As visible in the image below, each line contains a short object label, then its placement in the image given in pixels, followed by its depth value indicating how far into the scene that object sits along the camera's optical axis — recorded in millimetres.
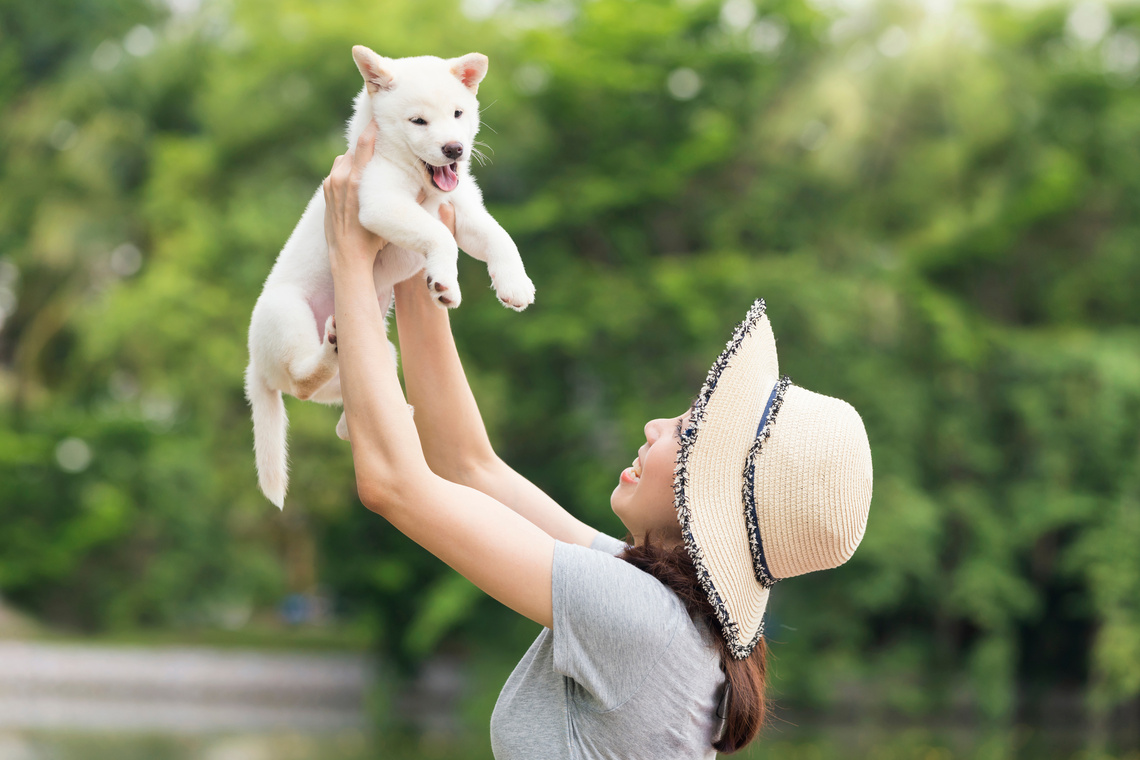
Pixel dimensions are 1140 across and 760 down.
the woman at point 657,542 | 4703
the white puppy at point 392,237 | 4855
